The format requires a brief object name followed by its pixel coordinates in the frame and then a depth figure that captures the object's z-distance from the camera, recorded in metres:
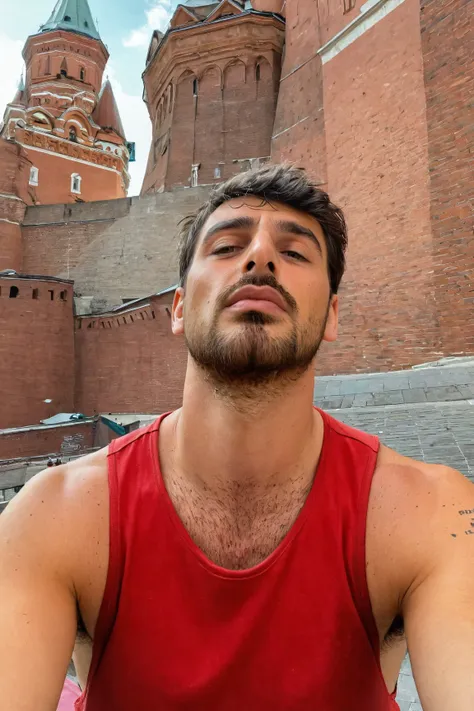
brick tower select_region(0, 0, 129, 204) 25.33
